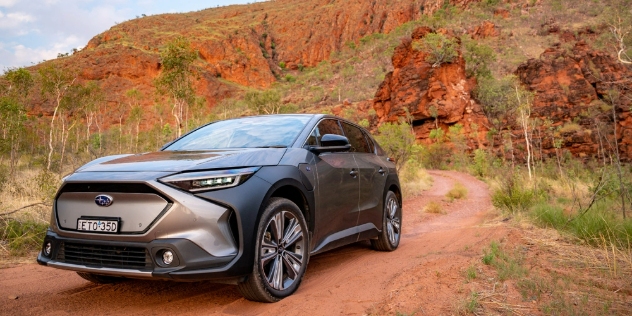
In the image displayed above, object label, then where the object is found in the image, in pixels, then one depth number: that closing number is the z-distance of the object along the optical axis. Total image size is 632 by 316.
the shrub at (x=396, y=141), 24.91
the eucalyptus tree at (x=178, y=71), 25.56
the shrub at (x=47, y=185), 8.41
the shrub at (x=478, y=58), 50.31
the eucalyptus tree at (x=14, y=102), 19.62
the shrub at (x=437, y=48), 43.72
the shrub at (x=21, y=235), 5.96
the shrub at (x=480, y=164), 31.00
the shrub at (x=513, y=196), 9.68
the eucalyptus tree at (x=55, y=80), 27.94
